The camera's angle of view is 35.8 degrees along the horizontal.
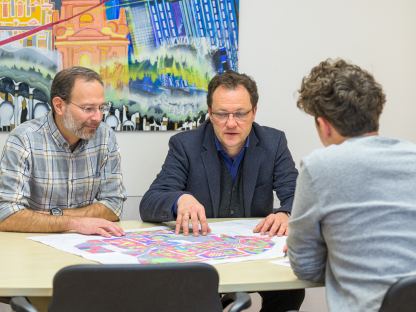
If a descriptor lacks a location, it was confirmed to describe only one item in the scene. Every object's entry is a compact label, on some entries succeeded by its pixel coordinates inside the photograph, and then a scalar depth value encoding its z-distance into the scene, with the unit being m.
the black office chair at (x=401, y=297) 1.61
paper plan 2.11
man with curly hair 1.70
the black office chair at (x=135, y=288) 1.63
